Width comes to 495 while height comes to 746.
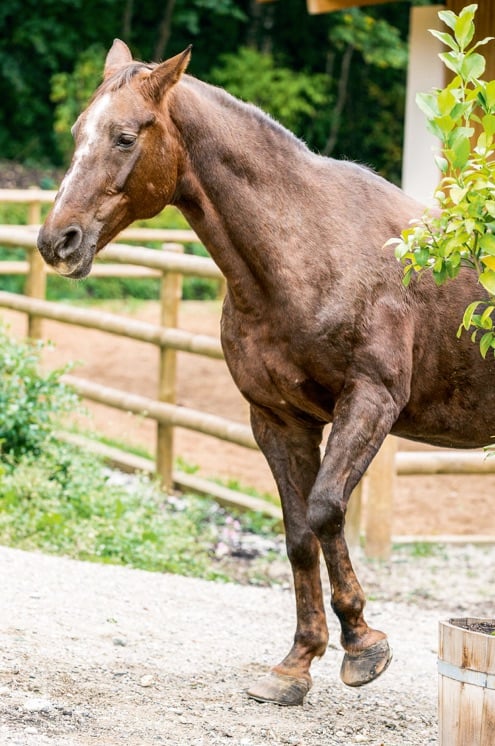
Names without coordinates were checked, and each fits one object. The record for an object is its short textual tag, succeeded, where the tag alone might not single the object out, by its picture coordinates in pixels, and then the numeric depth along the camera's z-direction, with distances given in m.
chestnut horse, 6.90
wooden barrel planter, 5.94
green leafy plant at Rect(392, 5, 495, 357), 5.48
